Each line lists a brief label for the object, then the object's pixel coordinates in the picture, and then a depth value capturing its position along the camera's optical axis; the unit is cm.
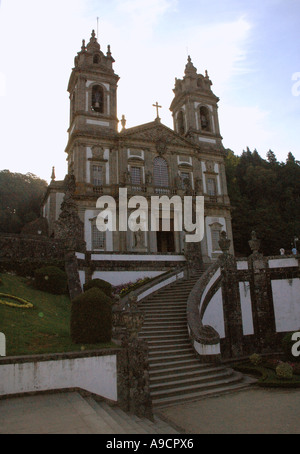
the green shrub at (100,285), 1479
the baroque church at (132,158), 2900
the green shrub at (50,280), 1423
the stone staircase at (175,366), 1005
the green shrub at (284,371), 1173
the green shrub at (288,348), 1436
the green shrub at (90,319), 888
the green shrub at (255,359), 1423
